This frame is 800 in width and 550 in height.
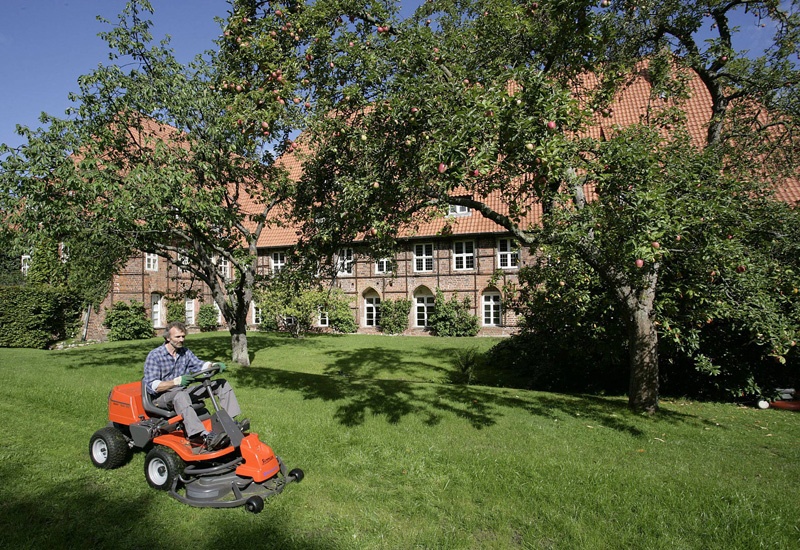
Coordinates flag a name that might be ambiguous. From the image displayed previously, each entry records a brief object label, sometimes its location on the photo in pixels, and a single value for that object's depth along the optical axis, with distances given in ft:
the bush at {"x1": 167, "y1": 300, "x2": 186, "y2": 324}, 77.66
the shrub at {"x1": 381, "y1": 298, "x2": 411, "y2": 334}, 77.36
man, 13.97
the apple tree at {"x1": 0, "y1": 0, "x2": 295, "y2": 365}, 28.81
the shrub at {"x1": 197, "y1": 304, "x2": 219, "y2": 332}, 86.53
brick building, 71.05
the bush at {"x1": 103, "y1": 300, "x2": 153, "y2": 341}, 70.08
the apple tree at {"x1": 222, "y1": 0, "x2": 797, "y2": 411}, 15.97
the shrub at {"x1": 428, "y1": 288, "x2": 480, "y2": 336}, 72.69
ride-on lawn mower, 13.46
